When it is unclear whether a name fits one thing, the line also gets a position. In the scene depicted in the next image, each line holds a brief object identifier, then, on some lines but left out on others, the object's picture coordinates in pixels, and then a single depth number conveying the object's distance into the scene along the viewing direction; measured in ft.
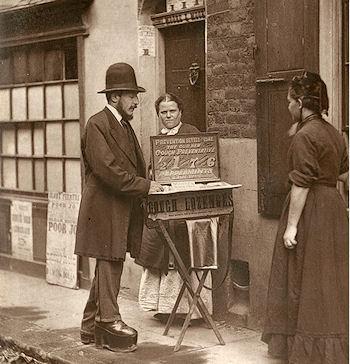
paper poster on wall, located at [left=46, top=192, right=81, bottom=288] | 29.40
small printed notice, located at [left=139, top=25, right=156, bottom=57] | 25.96
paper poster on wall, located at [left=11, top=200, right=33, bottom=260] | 32.63
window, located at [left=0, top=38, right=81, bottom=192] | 30.19
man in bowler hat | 20.33
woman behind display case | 22.35
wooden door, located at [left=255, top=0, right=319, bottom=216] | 19.57
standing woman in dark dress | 16.96
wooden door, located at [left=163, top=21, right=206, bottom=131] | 24.49
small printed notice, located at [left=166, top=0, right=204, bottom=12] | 24.27
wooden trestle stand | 20.27
